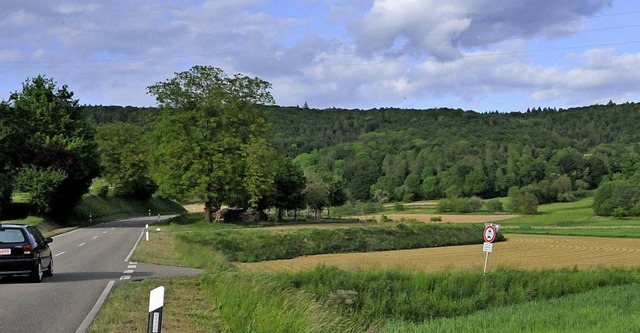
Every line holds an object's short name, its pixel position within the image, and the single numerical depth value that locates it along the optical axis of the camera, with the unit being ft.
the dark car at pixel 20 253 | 61.52
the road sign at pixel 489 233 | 103.86
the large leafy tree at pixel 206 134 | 206.69
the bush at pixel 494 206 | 395.73
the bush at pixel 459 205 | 394.73
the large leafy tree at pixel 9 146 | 187.62
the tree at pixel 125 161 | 310.65
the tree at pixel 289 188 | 249.96
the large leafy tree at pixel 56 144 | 195.42
